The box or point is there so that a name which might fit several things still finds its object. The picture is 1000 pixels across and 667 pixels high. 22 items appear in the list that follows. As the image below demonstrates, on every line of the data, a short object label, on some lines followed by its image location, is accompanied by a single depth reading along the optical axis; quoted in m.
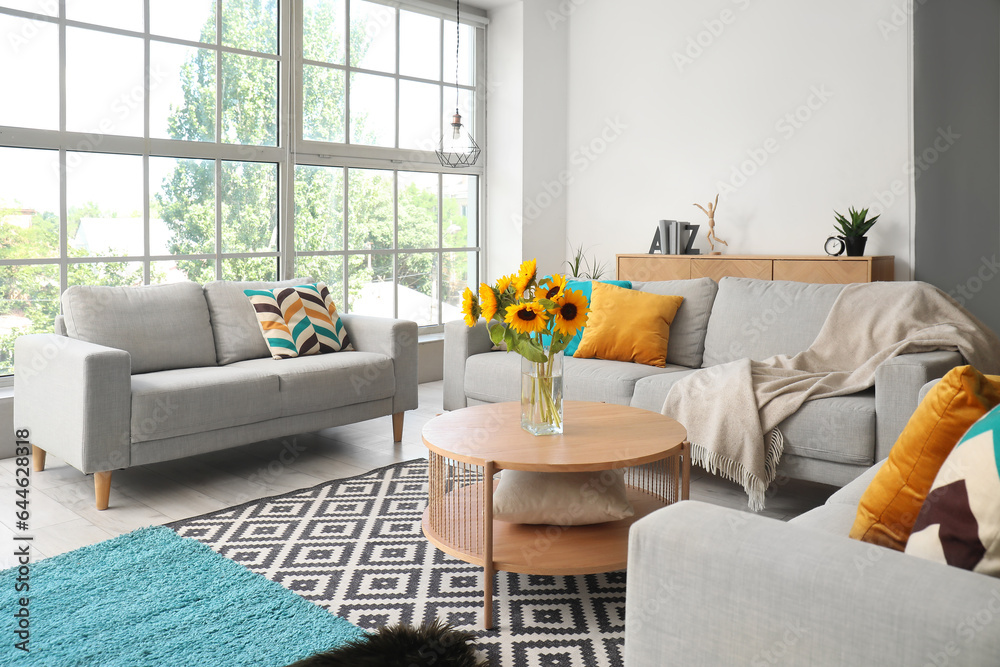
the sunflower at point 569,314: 2.25
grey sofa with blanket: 2.64
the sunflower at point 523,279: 2.26
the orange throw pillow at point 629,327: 3.59
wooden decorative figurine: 5.16
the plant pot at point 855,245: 4.37
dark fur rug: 1.78
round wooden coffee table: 2.06
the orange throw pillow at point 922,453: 1.26
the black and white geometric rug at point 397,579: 1.98
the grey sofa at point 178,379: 2.88
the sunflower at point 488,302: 2.25
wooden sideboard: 4.32
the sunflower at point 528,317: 2.20
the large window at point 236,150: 3.71
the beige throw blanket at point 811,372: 2.79
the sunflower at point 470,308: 2.29
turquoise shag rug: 1.87
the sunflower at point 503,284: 2.27
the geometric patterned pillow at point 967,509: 1.04
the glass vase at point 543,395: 2.37
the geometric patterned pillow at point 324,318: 3.84
